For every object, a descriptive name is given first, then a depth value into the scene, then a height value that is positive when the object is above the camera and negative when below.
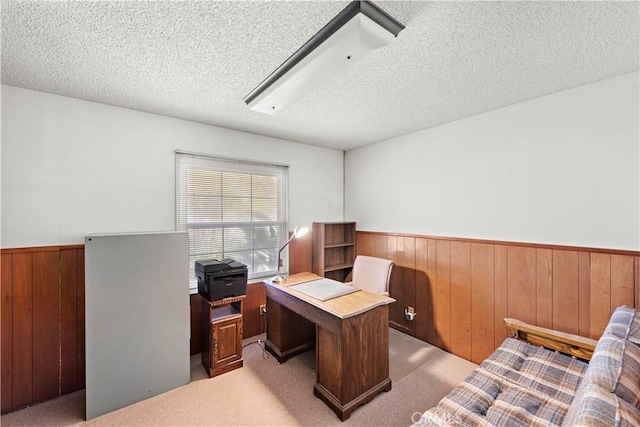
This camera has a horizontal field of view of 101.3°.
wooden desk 1.92 -1.03
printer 2.41 -0.62
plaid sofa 1.00 -1.07
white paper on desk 2.33 -0.74
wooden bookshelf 3.56 -0.52
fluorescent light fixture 1.25 +0.88
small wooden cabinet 2.40 -1.17
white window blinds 2.77 +0.04
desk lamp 2.81 -0.25
